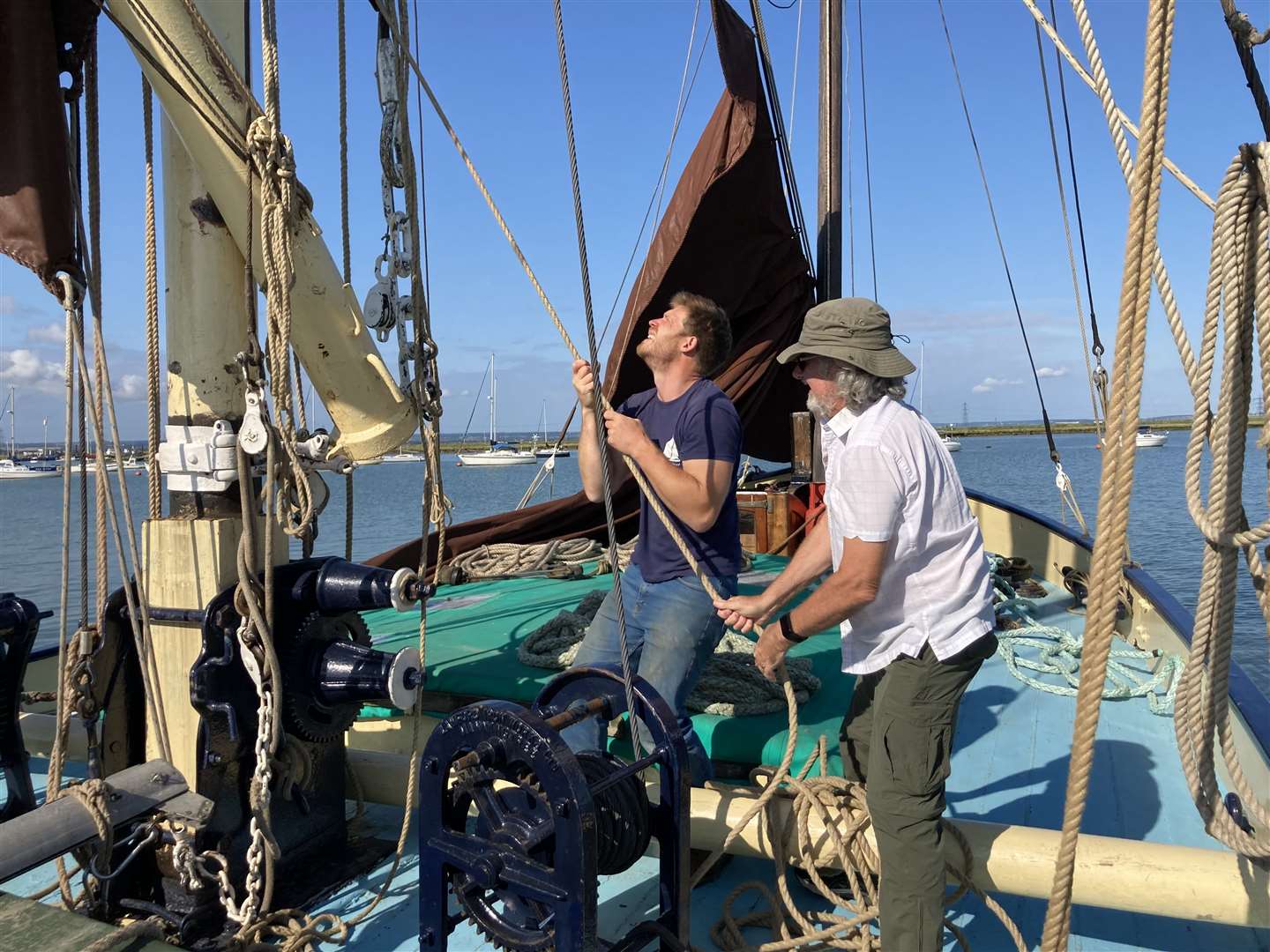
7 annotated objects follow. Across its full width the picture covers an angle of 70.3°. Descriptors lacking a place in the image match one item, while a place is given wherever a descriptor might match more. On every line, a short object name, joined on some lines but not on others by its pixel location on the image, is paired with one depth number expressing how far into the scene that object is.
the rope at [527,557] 5.34
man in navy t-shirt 2.39
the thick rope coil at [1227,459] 1.22
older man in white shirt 1.81
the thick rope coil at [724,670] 2.76
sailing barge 1.65
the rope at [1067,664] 3.56
